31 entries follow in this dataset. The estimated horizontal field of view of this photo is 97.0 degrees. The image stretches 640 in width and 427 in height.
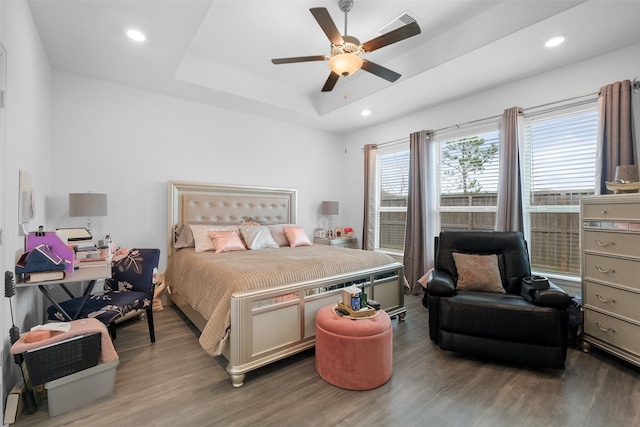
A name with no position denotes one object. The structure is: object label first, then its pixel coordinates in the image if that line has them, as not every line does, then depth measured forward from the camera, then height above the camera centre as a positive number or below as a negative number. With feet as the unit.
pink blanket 5.23 -2.48
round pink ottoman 6.30 -3.24
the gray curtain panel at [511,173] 10.50 +1.35
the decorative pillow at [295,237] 12.71 -1.23
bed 6.59 -2.05
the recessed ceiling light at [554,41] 8.10 +4.87
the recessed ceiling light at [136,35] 7.94 +5.01
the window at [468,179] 11.90 +1.35
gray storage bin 5.42 -3.55
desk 6.12 -1.51
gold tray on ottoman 6.82 -2.50
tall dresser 6.98 -1.72
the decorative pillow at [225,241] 10.66 -1.19
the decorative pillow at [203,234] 10.83 -0.93
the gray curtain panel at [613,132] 8.28 +2.28
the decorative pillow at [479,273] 8.57 -1.99
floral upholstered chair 7.57 -2.38
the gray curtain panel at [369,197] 16.16 +0.71
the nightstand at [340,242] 15.46 -1.80
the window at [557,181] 9.53 +0.98
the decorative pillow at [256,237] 11.58 -1.15
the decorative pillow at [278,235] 12.82 -1.15
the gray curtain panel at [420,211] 13.38 -0.09
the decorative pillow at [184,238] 11.35 -1.14
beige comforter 6.66 -1.72
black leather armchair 6.86 -2.78
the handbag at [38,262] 5.98 -1.09
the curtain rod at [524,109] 9.34 +3.70
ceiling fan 6.54 +4.16
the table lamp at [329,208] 16.30 +0.09
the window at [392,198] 15.24 +0.63
